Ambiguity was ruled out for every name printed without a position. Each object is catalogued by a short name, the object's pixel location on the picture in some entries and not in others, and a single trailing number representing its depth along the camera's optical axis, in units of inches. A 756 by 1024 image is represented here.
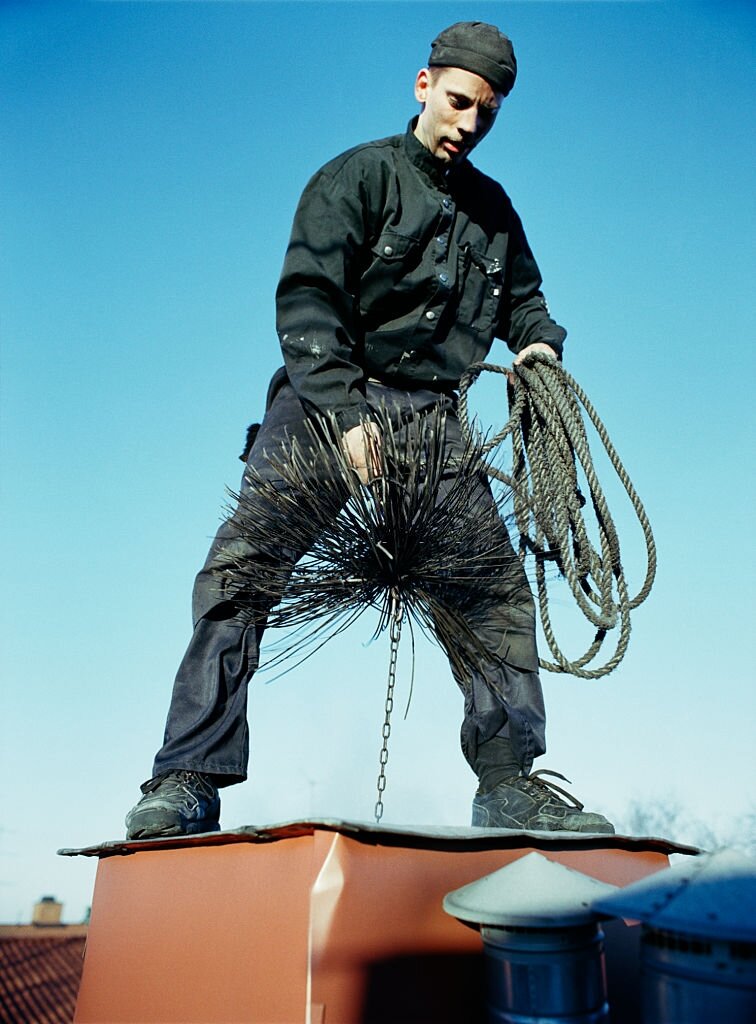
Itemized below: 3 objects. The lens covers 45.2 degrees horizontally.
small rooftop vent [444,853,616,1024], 45.3
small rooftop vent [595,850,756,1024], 38.1
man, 79.6
